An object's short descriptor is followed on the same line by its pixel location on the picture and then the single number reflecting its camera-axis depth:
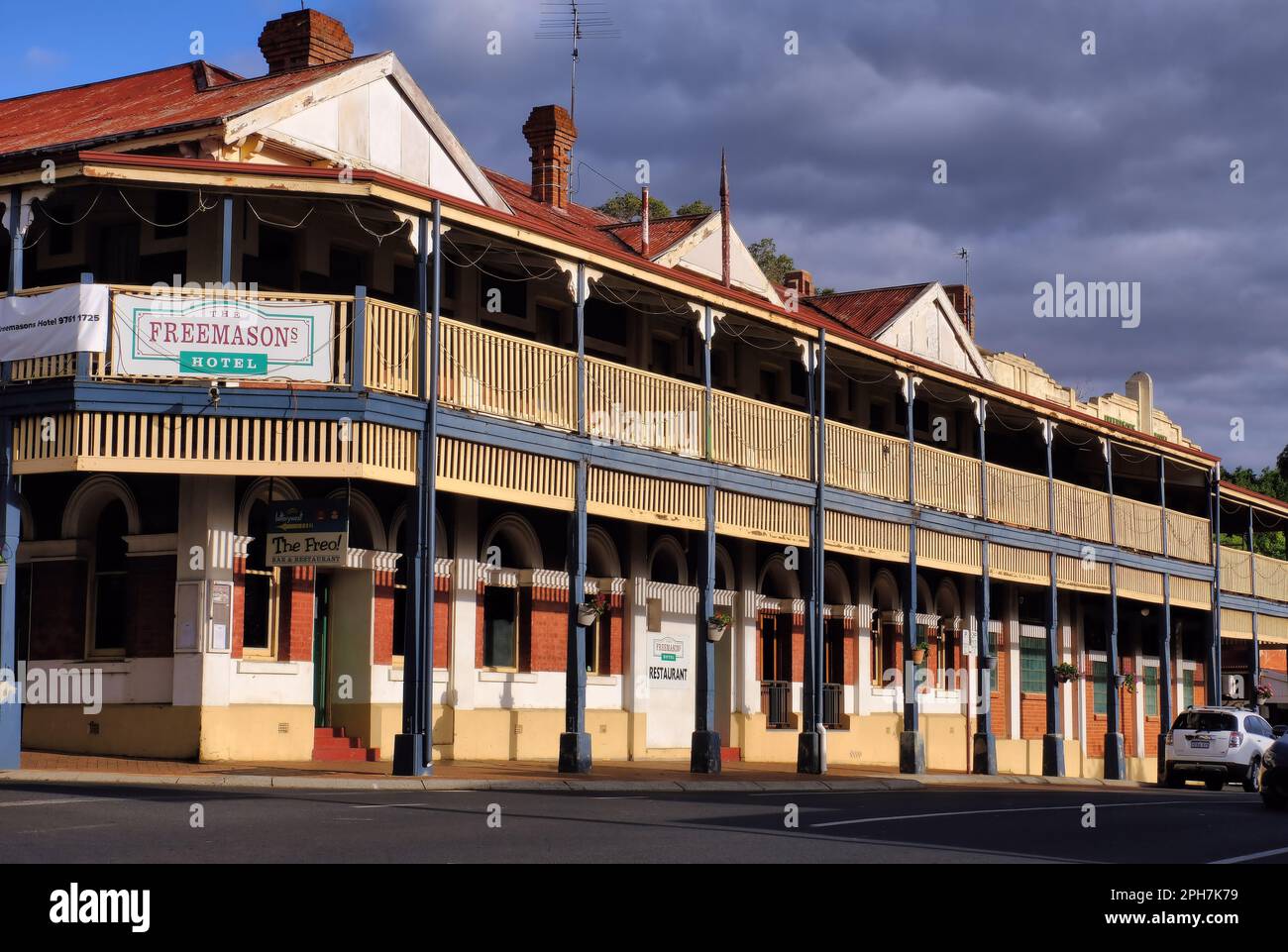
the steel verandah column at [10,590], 20.23
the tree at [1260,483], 69.68
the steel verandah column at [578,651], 22.59
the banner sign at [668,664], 28.94
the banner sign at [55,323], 20.42
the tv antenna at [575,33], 37.09
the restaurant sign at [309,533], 21.33
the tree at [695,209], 56.81
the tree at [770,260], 60.69
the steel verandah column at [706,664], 24.75
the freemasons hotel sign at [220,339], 20.52
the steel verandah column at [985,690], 31.95
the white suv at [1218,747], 30.20
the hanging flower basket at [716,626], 25.20
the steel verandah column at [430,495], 20.66
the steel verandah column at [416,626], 20.41
